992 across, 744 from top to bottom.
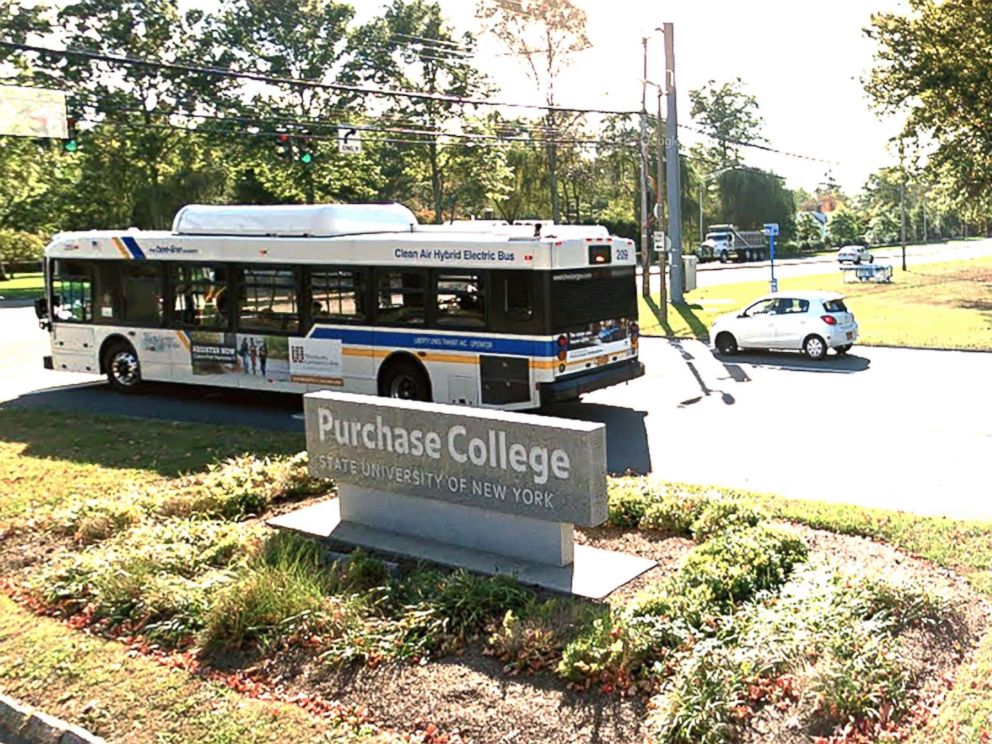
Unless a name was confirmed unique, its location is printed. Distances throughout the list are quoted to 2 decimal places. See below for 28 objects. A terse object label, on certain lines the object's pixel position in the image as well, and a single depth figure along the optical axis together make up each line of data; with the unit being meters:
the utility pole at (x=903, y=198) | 51.42
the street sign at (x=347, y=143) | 28.55
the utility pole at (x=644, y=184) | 29.63
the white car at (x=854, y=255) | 55.77
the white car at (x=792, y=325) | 20.64
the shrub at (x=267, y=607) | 6.59
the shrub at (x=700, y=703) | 5.04
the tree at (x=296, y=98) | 49.62
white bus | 13.87
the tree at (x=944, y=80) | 35.28
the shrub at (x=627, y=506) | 8.77
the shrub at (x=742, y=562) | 6.74
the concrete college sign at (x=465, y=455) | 7.23
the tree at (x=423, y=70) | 48.75
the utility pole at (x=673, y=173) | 29.89
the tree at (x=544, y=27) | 44.56
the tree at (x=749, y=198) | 84.38
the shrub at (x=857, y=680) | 5.13
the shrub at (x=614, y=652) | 5.79
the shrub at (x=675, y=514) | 8.47
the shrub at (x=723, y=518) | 8.13
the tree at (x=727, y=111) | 102.88
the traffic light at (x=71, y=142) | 24.15
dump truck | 72.62
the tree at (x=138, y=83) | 48.41
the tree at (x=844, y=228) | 106.00
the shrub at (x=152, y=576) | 7.07
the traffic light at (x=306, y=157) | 25.98
